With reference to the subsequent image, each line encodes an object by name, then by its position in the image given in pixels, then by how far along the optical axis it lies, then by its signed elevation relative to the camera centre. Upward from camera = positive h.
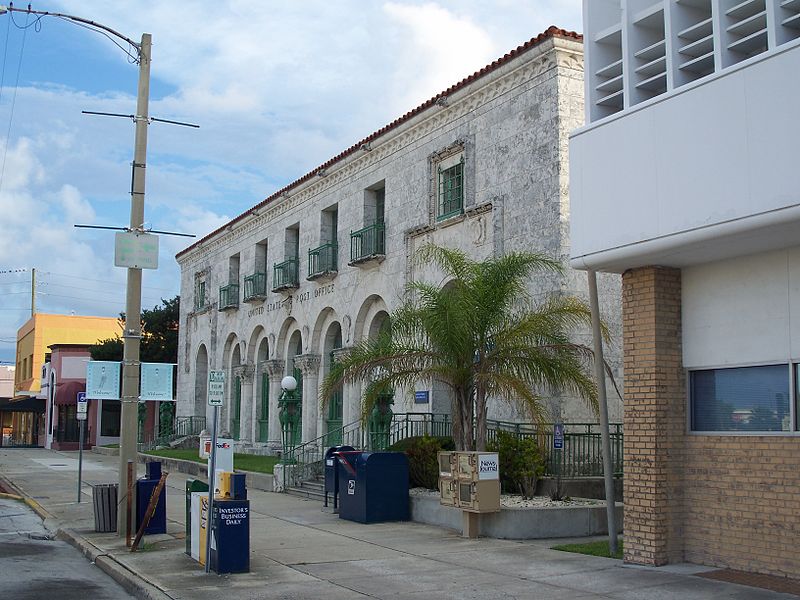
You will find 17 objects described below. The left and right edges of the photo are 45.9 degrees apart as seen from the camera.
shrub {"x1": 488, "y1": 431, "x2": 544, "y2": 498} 16.39 -0.78
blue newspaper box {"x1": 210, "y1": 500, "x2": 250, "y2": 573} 11.56 -1.48
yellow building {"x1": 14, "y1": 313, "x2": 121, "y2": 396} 65.50 +5.61
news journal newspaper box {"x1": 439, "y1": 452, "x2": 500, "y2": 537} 14.27 -1.01
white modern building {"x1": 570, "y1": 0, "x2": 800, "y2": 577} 10.09 +1.95
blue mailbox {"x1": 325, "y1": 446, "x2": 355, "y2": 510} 18.17 -1.14
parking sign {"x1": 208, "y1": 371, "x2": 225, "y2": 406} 11.97 +0.36
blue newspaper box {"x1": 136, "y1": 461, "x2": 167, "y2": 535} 14.88 -1.39
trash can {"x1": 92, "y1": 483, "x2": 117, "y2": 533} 15.64 -1.52
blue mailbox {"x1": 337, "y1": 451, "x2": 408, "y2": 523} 16.70 -1.26
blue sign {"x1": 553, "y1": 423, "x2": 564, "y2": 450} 15.62 -0.30
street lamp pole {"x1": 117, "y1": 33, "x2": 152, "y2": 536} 15.20 +1.37
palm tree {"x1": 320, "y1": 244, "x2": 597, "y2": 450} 15.45 +1.14
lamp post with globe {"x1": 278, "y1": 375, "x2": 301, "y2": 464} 24.80 +0.19
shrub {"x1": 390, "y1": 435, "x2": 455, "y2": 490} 18.16 -0.81
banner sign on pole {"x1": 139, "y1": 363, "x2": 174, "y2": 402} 16.14 +0.57
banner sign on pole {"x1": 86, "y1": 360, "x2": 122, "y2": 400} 16.41 +0.61
